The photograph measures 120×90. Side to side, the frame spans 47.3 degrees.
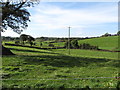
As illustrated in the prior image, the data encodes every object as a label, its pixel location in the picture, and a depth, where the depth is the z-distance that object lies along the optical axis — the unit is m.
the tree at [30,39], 88.29
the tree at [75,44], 86.19
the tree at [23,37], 86.88
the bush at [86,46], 81.06
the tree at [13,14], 21.79
